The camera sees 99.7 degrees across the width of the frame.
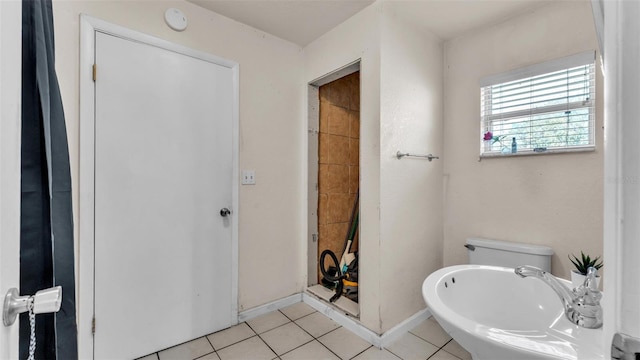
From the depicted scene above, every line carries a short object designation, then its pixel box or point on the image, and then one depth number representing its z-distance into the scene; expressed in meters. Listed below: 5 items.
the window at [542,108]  1.68
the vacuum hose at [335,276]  2.28
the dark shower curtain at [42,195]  0.61
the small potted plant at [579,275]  1.07
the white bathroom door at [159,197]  1.57
